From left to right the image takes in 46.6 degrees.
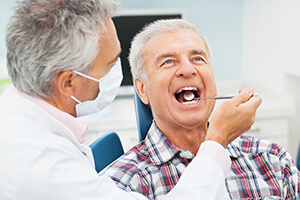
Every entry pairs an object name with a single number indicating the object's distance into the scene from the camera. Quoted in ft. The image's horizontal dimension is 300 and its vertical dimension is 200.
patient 4.31
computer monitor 9.25
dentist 2.50
